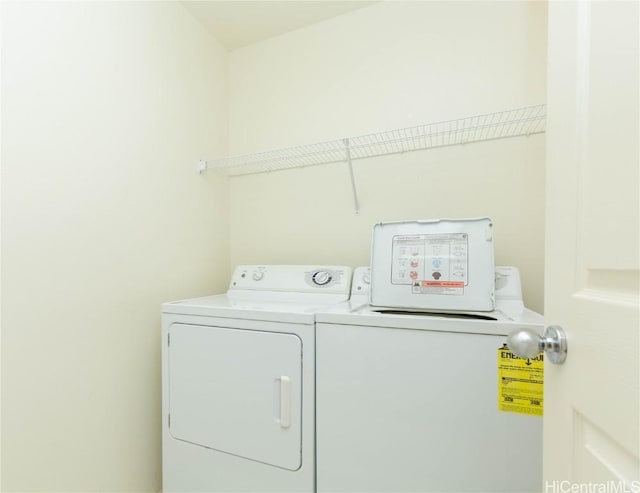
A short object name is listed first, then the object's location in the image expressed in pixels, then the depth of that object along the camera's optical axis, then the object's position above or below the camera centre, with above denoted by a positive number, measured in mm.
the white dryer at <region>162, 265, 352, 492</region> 1212 -636
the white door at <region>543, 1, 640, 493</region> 457 -4
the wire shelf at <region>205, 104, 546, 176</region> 1525 +547
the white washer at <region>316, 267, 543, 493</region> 981 -560
